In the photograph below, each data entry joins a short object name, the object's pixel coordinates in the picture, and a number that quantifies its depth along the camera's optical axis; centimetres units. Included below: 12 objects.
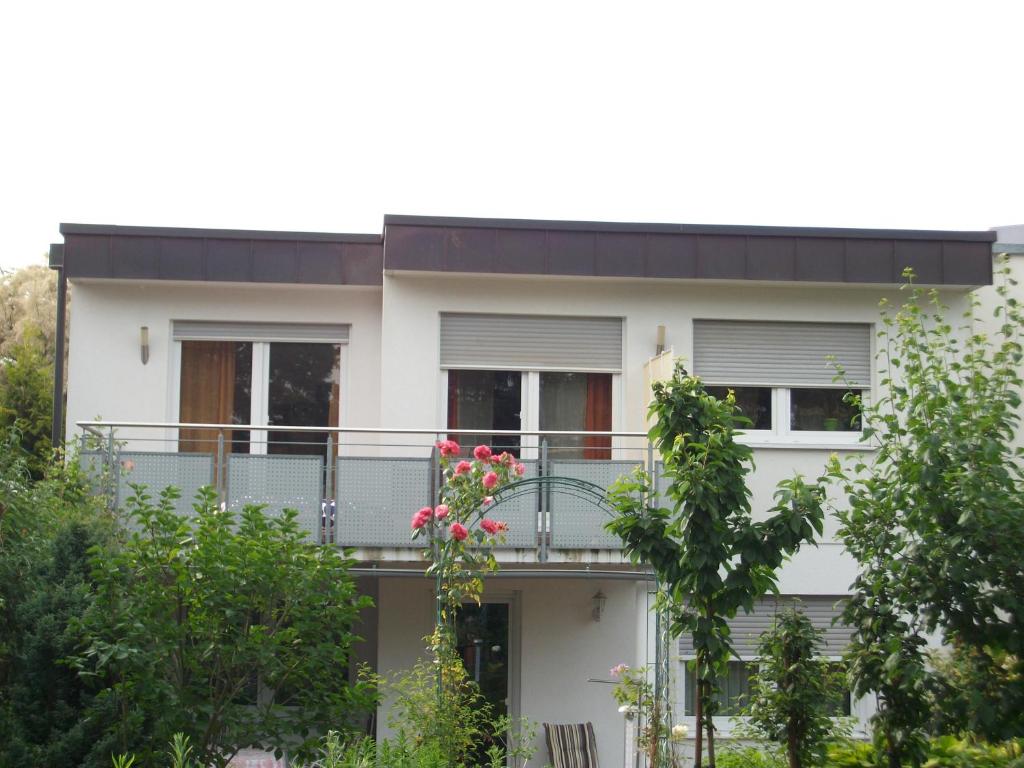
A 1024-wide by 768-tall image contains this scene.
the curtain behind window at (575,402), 1338
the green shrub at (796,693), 960
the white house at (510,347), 1295
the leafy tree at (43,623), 802
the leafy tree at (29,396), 2408
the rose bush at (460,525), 968
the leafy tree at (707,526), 802
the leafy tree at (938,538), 769
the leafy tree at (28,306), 3050
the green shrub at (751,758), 1027
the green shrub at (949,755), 879
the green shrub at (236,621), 889
